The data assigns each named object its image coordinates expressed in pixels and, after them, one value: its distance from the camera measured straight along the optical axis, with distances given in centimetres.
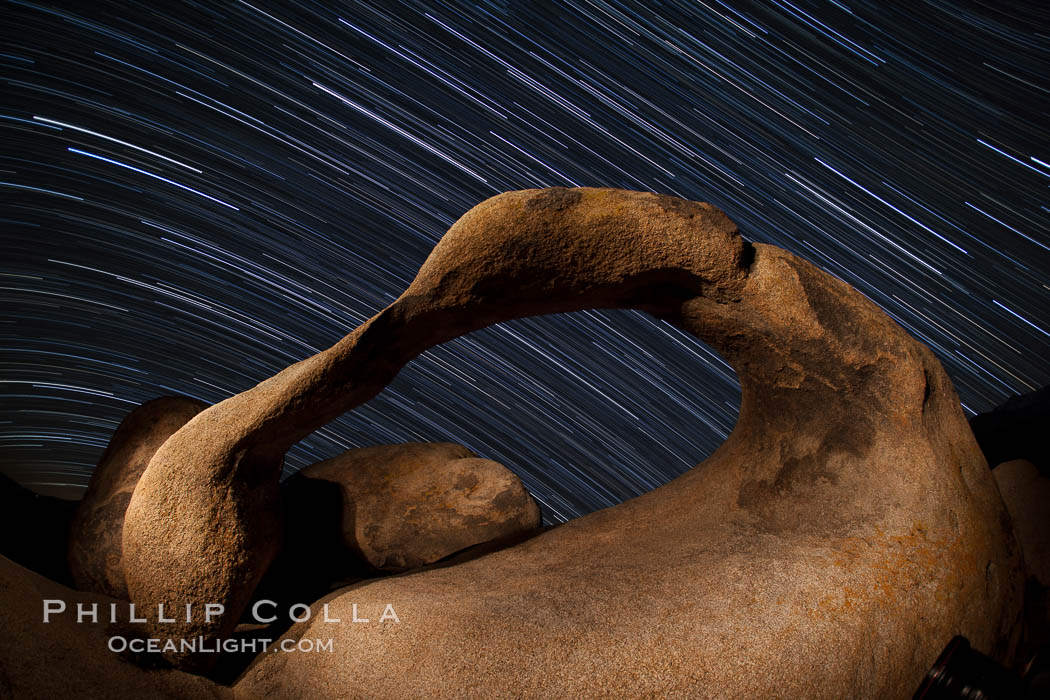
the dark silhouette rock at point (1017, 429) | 323
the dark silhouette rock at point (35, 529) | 248
